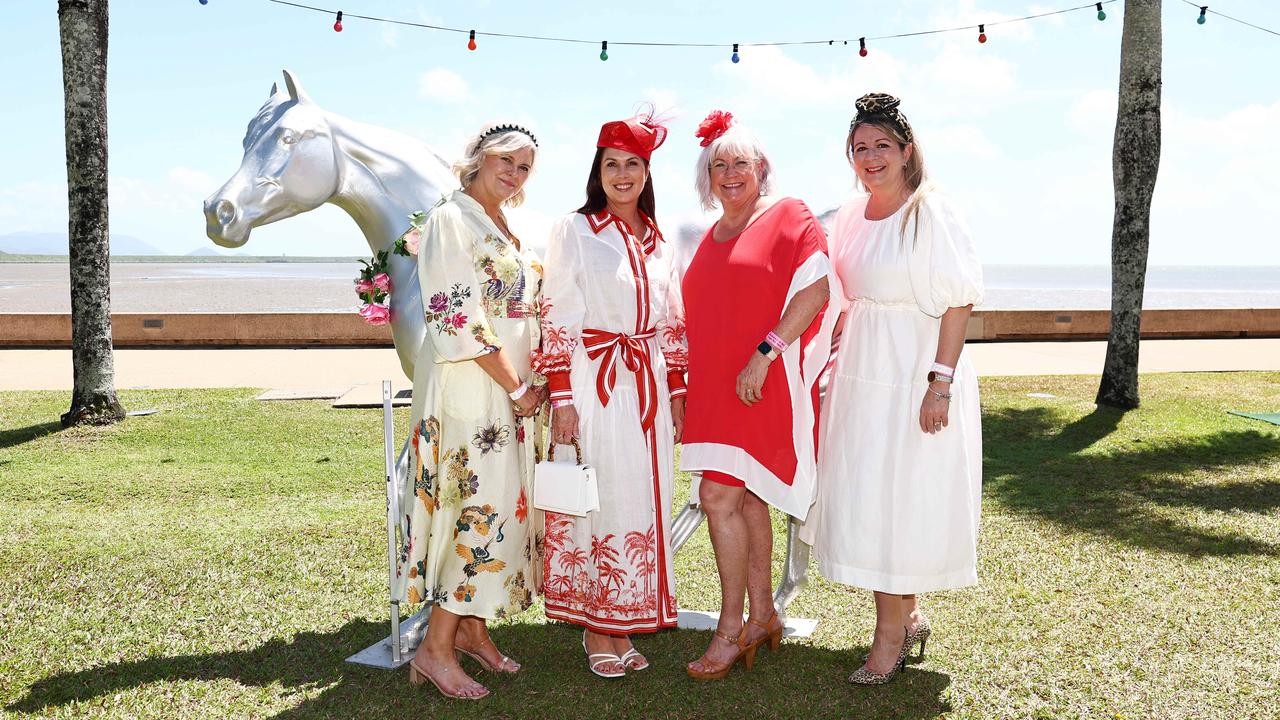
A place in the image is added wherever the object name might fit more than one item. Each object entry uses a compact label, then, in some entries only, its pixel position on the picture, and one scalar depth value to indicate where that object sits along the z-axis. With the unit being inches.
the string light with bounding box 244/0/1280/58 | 311.3
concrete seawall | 492.4
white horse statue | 157.5
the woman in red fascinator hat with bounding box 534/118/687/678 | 118.4
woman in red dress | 118.7
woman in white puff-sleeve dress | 115.7
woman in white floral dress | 114.3
